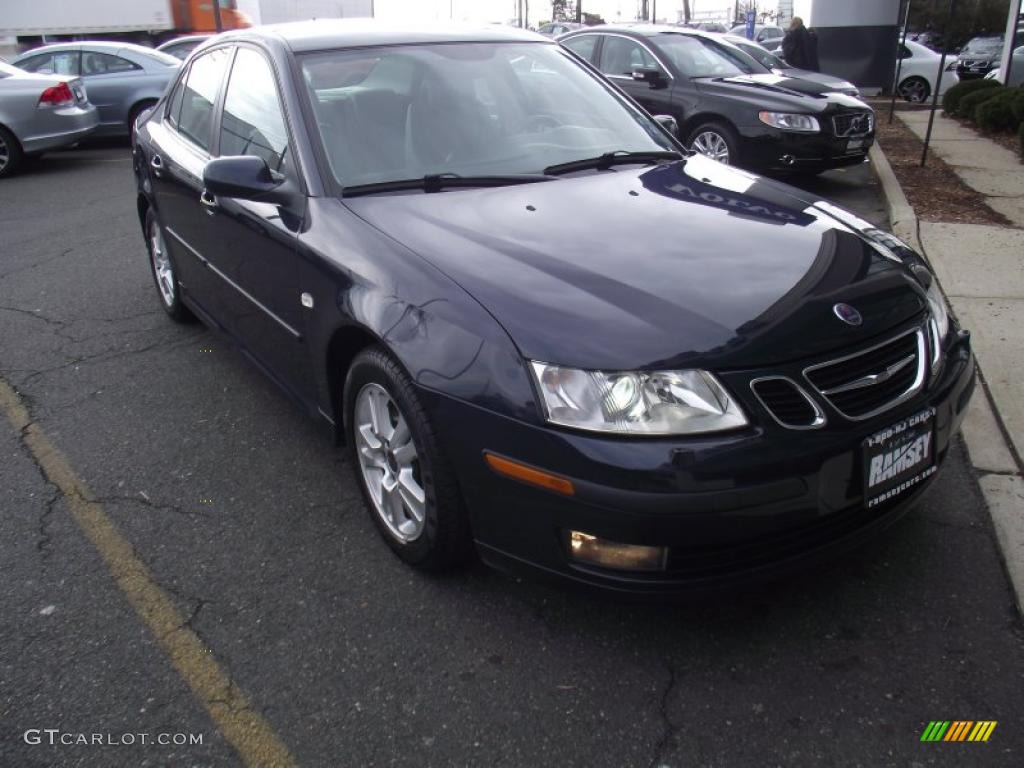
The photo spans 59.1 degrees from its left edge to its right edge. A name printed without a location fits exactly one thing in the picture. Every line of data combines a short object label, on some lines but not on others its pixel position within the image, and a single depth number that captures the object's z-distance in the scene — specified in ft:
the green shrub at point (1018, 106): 36.68
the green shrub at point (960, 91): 45.99
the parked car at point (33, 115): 35.58
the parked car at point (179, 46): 49.06
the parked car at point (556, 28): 96.65
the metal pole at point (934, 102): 30.74
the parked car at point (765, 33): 107.57
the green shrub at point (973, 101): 41.93
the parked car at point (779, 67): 35.42
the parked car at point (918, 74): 63.31
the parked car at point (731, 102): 27.45
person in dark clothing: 48.88
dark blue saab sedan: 7.48
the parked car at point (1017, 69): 58.86
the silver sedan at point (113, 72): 41.55
